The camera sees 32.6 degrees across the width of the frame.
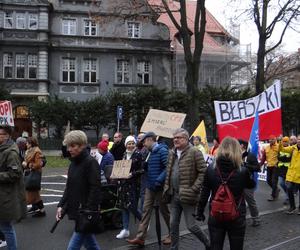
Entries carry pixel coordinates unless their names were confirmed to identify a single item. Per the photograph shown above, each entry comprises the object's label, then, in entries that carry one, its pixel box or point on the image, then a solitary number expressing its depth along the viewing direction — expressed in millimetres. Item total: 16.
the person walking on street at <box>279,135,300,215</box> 10969
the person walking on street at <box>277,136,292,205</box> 12016
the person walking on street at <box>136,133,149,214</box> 8438
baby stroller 9070
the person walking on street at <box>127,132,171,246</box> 7613
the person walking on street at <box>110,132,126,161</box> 10672
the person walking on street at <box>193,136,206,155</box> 13086
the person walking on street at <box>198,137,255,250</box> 5184
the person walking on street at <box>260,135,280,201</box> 12961
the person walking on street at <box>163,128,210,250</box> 6547
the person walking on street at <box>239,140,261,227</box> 8841
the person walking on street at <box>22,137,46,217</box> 10492
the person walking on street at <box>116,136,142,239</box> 8445
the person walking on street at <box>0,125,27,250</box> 6398
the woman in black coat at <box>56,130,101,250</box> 5348
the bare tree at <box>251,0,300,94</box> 28016
